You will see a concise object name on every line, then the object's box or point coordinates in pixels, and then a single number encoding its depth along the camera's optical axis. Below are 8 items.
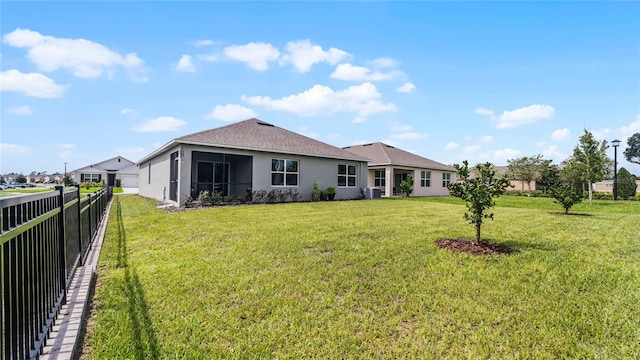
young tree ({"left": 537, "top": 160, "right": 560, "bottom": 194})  42.06
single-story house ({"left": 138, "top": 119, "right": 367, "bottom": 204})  15.04
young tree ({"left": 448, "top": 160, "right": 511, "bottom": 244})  5.89
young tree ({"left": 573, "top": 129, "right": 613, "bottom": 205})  18.84
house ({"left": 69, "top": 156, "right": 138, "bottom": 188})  50.91
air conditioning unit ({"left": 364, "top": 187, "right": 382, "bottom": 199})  21.30
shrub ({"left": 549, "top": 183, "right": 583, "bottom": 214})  11.92
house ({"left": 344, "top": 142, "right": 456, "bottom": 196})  25.02
